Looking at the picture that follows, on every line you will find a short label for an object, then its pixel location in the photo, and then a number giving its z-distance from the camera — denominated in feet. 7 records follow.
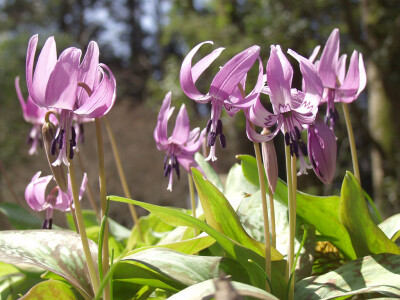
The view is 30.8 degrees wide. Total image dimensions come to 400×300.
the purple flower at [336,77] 1.61
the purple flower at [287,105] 1.34
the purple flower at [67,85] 1.34
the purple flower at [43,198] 1.74
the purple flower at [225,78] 1.36
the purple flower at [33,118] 2.04
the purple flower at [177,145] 1.81
